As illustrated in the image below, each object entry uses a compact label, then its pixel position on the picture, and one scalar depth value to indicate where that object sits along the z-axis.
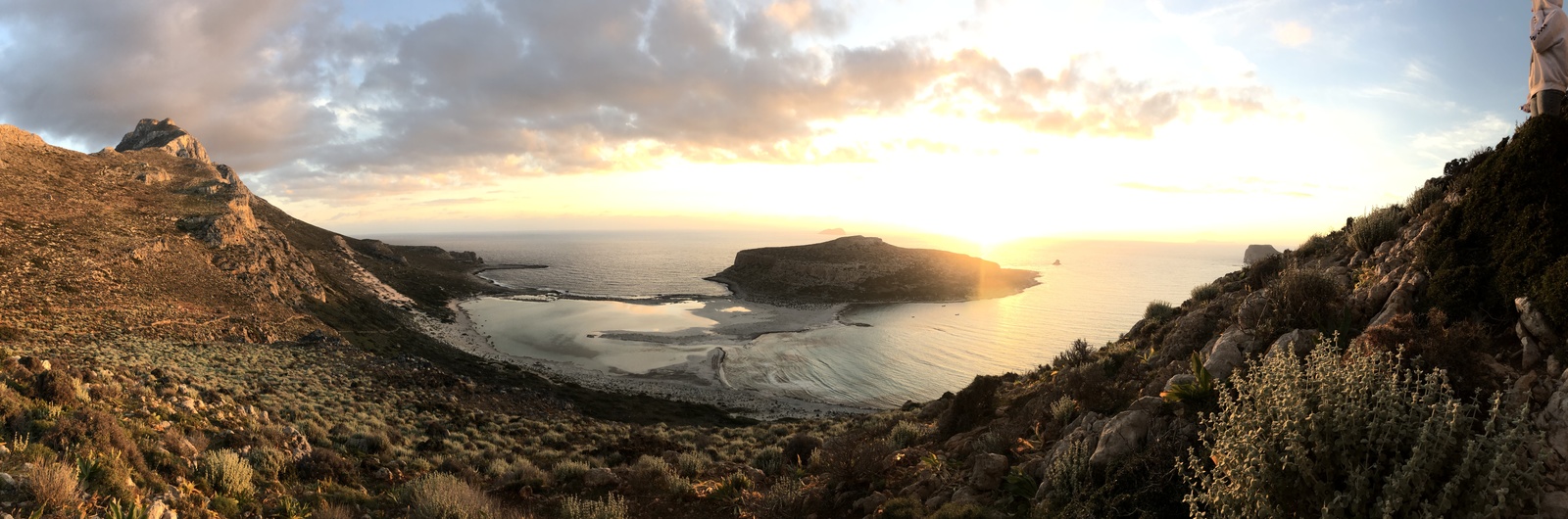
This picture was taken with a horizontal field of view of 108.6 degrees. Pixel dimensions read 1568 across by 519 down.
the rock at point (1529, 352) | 4.80
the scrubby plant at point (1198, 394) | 6.71
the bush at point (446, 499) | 7.67
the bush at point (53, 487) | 5.22
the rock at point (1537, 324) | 4.88
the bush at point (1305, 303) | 7.23
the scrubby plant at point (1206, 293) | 12.52
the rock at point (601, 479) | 10.62
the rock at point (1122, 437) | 6.61
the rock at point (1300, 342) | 6.82
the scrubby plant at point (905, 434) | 12.59
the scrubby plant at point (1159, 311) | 13.66
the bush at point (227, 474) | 7.37
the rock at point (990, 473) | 7.72
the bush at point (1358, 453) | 3.54
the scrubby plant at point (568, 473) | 11.07
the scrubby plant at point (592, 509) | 8.23
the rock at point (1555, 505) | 3.73
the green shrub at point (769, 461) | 12.47
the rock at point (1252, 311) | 7.99
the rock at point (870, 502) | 8.05
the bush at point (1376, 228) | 8.73
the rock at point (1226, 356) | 7.40
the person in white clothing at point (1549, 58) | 6.50
